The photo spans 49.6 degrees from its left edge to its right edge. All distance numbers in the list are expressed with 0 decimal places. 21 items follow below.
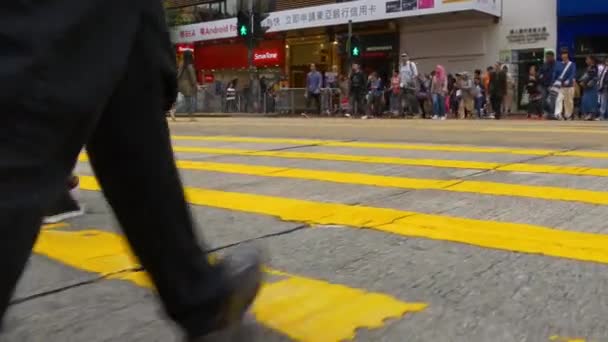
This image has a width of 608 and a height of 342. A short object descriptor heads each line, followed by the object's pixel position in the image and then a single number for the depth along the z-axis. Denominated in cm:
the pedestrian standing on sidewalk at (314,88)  2152
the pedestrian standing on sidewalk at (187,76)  1497
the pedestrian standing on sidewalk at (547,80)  1638
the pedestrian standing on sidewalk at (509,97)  1988
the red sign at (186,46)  3179
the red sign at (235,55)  2900
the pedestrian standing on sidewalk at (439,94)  1820
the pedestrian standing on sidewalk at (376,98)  1998
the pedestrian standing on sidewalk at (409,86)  1883
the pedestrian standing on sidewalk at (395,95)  1917
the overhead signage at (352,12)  2155
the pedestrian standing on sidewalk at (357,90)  2008
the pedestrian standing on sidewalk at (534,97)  1716
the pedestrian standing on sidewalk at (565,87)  1584
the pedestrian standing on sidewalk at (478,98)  1873
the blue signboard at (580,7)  1962
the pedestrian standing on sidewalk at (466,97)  1855
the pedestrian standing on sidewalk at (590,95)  1593
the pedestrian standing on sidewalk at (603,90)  1579
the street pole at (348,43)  2170
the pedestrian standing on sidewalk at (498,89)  1769
